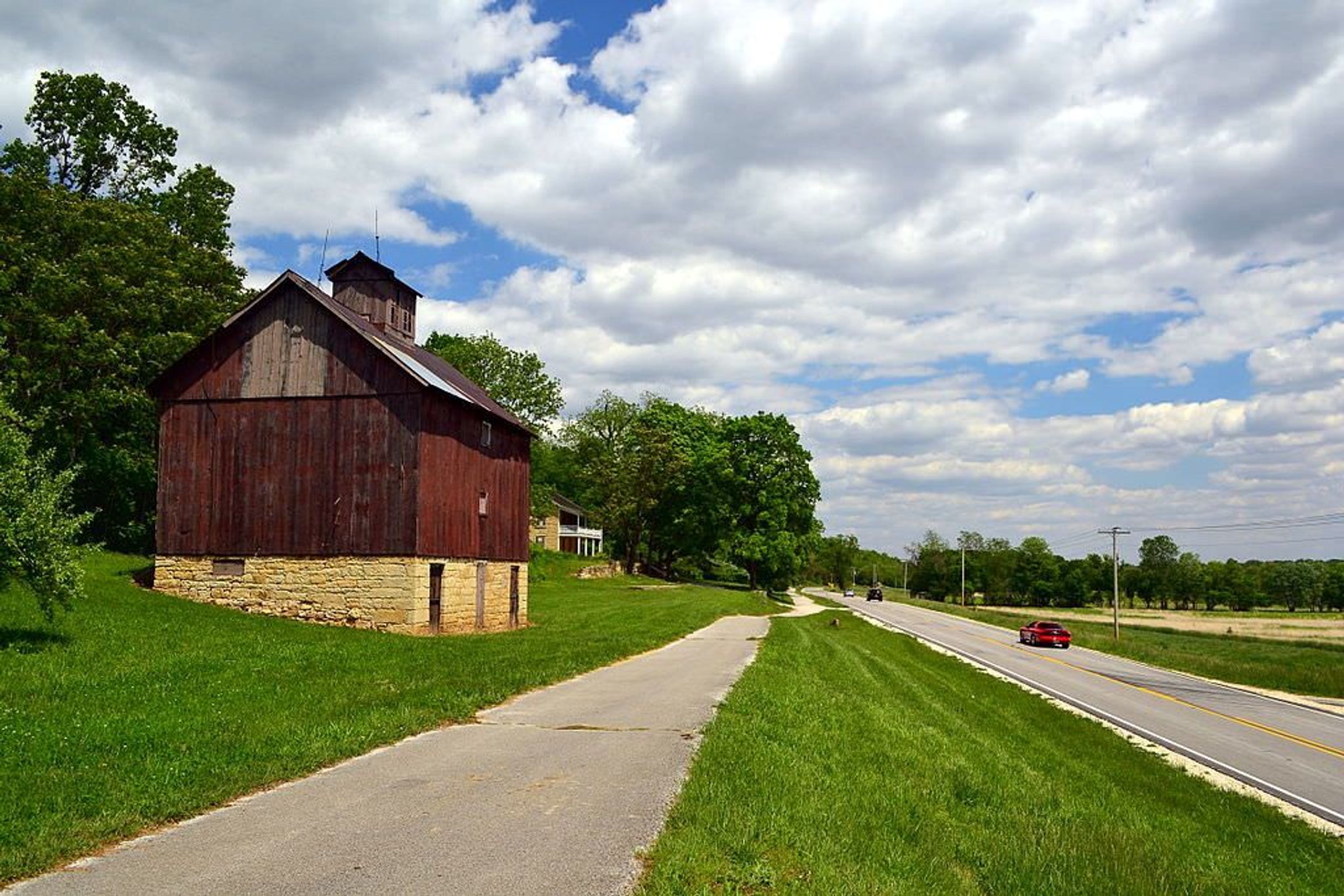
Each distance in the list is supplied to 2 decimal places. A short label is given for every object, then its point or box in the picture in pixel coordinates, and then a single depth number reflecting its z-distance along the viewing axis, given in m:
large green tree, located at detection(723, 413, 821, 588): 77.62
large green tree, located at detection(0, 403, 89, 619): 16.58
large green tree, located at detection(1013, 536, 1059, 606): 155.50
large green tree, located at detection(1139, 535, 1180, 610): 164.75
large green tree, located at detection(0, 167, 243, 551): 36.97
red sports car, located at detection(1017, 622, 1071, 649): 54.03
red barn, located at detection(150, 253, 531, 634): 28.55
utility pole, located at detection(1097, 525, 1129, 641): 64.50
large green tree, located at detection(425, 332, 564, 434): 67.44
